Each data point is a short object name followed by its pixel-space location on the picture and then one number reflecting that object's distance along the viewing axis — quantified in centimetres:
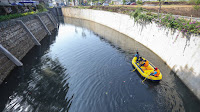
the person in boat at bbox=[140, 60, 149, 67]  1307
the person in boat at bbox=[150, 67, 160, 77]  1098
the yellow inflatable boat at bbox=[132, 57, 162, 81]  1099
